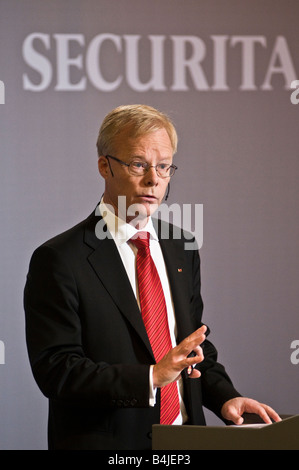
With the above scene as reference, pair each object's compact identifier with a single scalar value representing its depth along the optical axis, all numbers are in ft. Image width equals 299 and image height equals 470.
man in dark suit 20.19
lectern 19.35
